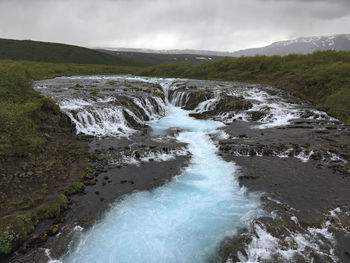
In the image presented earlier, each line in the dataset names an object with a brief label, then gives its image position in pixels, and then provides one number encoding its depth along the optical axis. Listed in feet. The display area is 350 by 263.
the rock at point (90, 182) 41.42
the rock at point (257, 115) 84.23
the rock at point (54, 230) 28.89
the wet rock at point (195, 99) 110.01
